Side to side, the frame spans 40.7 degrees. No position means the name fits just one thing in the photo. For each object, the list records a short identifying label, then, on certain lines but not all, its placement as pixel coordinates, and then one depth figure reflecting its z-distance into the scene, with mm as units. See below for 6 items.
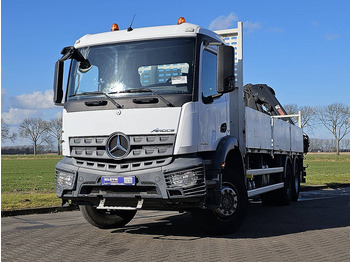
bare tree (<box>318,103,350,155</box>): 92375
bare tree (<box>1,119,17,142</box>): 107888
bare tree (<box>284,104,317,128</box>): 84938
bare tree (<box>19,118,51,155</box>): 114688
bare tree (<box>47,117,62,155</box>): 108688
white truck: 6867
